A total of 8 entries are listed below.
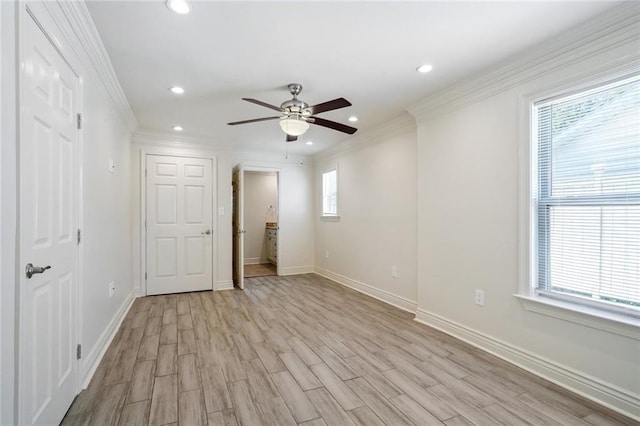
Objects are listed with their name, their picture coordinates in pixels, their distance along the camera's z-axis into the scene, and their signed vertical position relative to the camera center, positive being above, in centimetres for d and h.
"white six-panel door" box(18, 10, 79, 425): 133 -10
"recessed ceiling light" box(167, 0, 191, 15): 175 +122
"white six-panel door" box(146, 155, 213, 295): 454 -22
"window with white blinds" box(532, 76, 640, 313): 187 +12
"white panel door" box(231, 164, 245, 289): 479 -29
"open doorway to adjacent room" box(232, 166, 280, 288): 748 -24
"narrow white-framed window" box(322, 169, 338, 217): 555 +34
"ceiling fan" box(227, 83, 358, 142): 276 +90
